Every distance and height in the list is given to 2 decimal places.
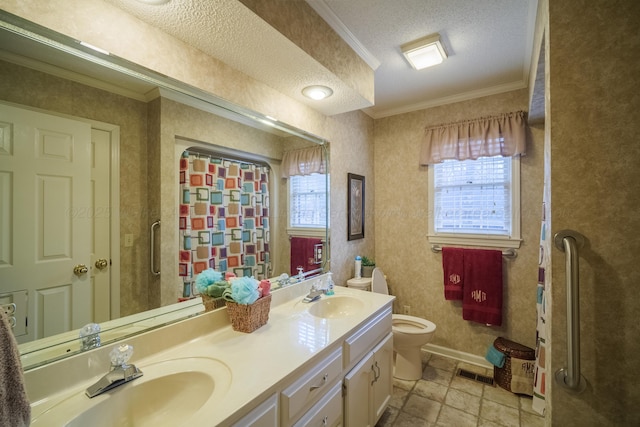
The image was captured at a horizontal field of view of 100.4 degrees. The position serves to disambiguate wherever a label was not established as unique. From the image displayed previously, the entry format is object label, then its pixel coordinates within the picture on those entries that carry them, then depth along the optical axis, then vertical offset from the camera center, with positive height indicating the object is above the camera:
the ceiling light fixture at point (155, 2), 0.97 +0.78
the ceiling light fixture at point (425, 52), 1.70 +1.08
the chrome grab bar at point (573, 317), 0.82 -0.33
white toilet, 2.19 -1.06
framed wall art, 2.51 +0.07
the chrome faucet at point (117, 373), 0.84 -0.53
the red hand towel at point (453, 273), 2.49 -0.57
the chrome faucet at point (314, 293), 1.74 -0.54
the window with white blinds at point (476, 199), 2.35 +0.13
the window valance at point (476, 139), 2.25 +0.67
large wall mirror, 0.83 +0.09
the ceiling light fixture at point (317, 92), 1.68 +0.79
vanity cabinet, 1.36 -1.00
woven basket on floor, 2.12 -1.15
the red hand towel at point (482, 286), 2.34 -0.66
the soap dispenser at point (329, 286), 1.90 -0.52
